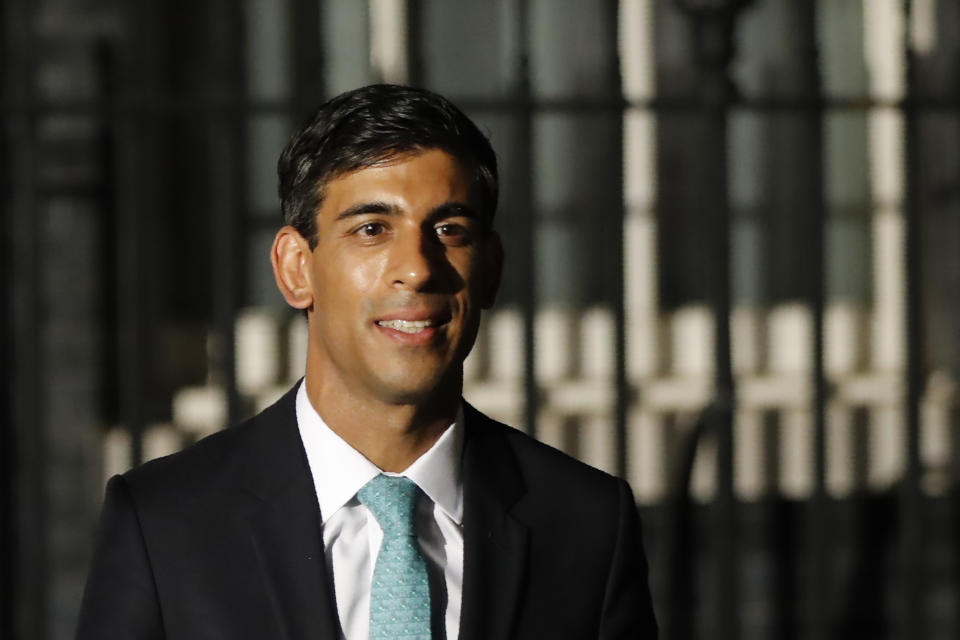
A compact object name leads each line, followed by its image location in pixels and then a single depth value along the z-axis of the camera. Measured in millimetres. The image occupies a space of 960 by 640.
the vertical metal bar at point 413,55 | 7707
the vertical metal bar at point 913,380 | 7723
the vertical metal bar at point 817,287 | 7668
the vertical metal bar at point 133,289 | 7141
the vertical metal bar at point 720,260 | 7363
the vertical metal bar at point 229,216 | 7098
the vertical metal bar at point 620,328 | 7312
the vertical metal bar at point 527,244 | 7160
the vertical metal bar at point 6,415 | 8797
